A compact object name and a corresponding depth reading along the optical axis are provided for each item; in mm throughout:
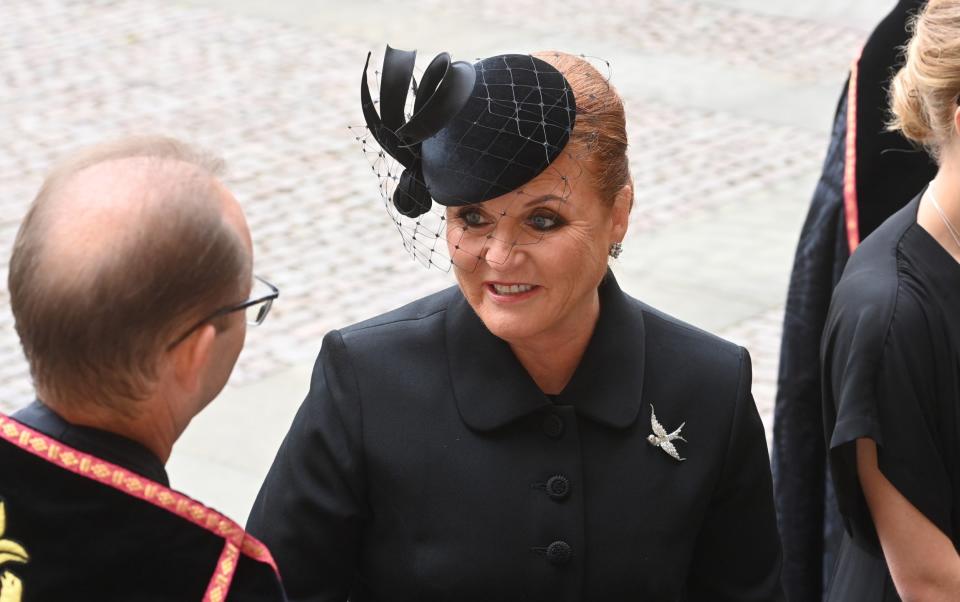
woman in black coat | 5066
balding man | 3652
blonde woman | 5684
